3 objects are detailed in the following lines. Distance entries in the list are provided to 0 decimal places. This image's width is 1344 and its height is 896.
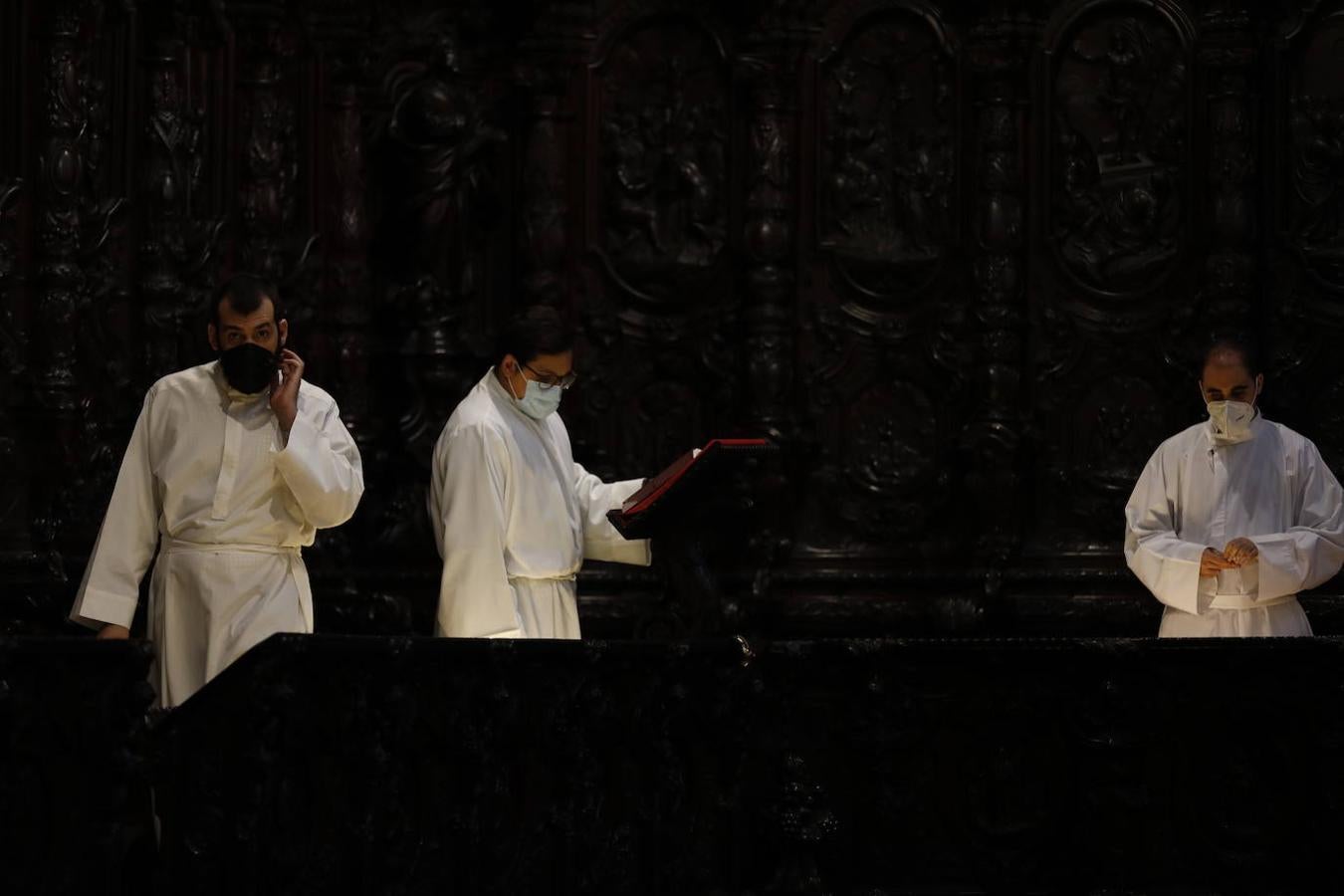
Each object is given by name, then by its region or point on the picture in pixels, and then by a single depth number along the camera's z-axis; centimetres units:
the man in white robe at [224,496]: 1221
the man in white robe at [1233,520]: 1483
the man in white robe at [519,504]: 1317
